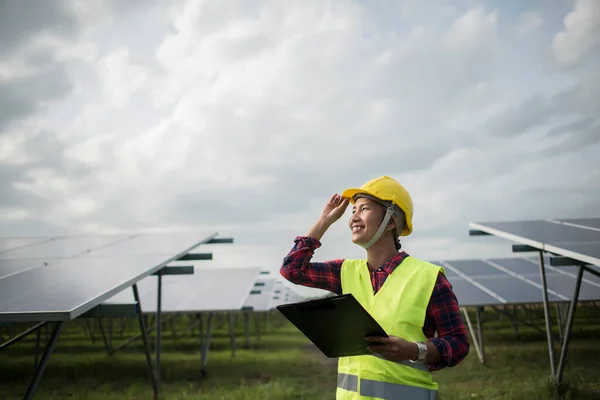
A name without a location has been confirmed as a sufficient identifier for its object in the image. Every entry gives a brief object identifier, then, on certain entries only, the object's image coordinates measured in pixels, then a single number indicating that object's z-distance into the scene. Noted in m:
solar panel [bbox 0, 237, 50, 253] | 9.92
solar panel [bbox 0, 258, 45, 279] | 6.23
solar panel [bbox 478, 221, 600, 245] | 7.27
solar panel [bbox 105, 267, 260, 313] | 12.29
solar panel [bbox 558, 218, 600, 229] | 9.32
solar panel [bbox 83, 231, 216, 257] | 7.94
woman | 2.75
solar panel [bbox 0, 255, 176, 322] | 4.21
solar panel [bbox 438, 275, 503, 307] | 11.52
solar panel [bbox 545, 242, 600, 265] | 5.81
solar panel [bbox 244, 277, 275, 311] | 18.57
